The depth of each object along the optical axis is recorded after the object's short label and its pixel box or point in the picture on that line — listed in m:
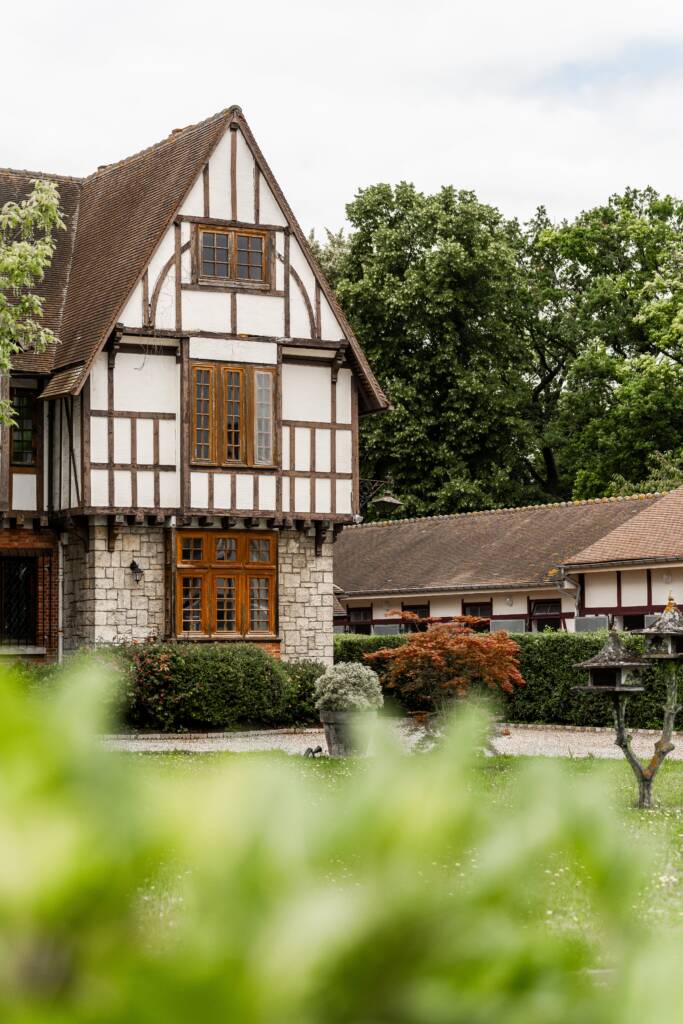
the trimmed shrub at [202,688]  23.44
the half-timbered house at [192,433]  26.28
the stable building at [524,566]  29.58
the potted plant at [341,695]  19.78
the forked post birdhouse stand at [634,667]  14.99
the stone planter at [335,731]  19.30
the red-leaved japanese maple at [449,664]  19.83
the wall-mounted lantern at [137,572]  26.44
